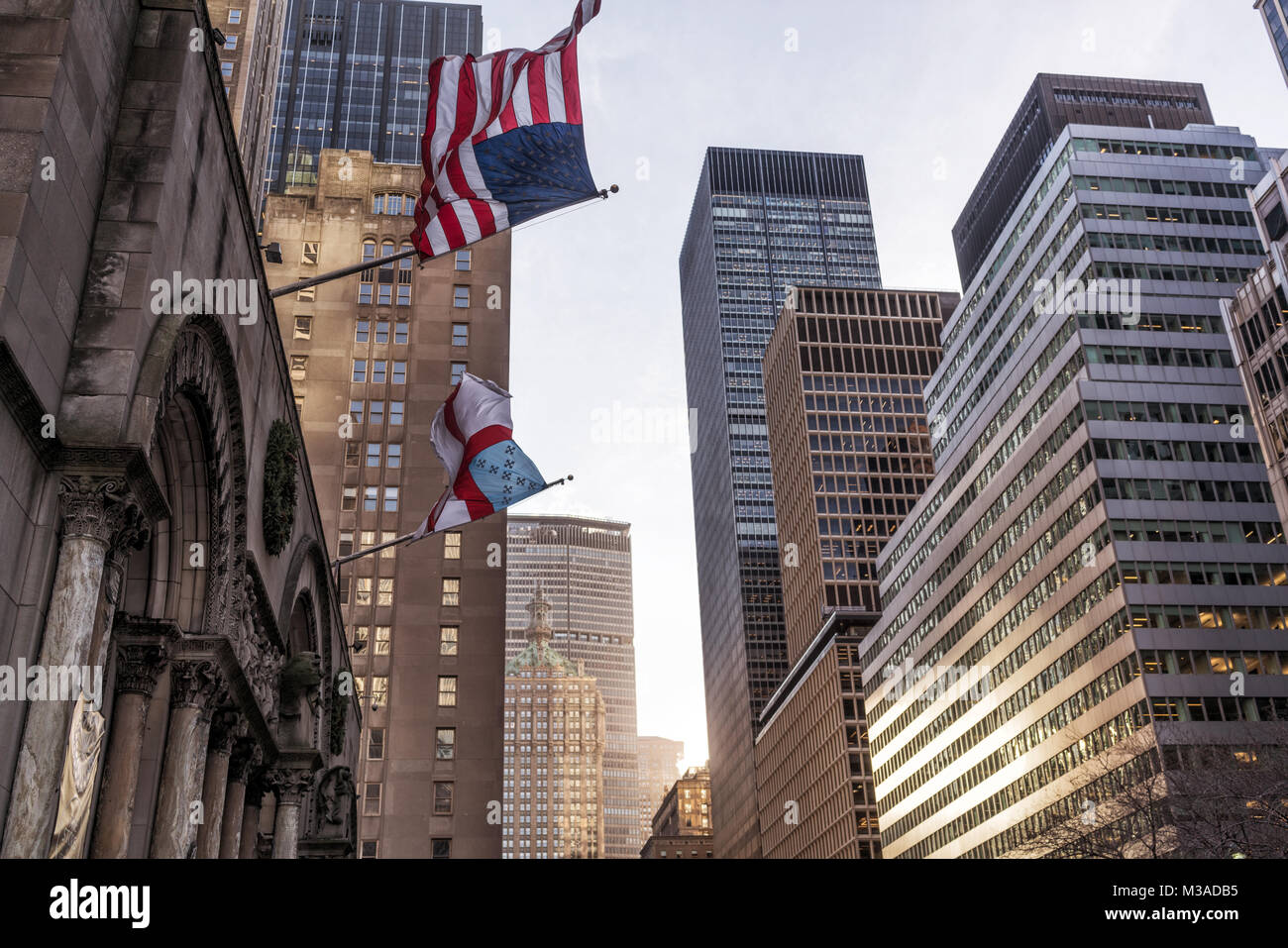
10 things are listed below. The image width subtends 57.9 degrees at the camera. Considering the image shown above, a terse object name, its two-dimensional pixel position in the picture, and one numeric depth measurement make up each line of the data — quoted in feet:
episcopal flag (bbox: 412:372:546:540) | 86.48
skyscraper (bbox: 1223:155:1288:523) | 263.70
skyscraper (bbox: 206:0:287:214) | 273.54
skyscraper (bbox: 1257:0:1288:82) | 343.05
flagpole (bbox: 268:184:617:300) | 71.27
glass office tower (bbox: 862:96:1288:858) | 260.21
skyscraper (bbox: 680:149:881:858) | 641.81
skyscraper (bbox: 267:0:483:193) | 561.84
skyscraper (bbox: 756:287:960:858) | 533.96
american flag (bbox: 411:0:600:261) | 69.26
